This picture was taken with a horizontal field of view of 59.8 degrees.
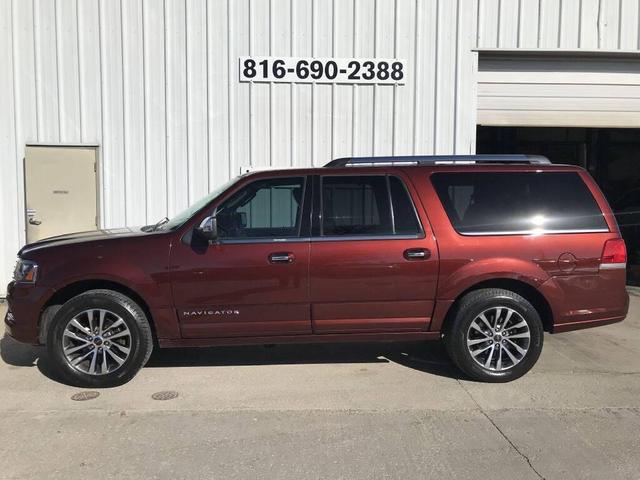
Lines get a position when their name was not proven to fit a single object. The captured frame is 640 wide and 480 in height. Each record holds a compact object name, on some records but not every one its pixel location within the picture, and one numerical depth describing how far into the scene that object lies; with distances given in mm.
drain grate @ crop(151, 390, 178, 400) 4492
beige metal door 7996
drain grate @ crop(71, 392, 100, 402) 4477
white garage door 8641
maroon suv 4586
